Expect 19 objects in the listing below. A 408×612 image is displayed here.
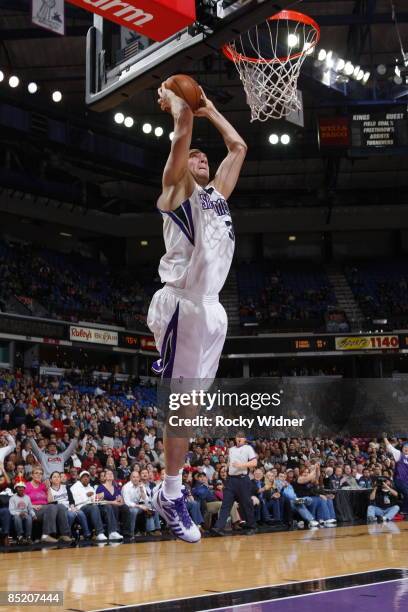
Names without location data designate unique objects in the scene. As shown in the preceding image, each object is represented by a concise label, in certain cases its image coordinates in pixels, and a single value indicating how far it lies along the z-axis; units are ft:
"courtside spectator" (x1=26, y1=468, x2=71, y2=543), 36.76
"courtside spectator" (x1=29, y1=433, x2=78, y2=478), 41.73
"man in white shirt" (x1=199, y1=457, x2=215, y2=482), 46.77
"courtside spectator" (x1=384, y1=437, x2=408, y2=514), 46.83
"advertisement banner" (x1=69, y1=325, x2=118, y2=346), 90.17
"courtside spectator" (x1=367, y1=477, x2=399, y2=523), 50.29
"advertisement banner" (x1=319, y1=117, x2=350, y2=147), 62.80
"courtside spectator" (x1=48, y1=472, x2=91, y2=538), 37.65
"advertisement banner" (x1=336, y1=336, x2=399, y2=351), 99.60
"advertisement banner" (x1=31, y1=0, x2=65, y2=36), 38.65
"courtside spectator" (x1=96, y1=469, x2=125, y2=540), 38.91
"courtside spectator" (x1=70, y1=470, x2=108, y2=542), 38.27
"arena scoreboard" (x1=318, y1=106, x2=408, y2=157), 60.49
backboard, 12.67
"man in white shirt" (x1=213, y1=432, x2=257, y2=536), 38.81
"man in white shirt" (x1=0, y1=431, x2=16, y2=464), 38.80
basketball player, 10.16
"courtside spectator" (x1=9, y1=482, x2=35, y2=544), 35.91
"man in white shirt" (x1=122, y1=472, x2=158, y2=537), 39.68
